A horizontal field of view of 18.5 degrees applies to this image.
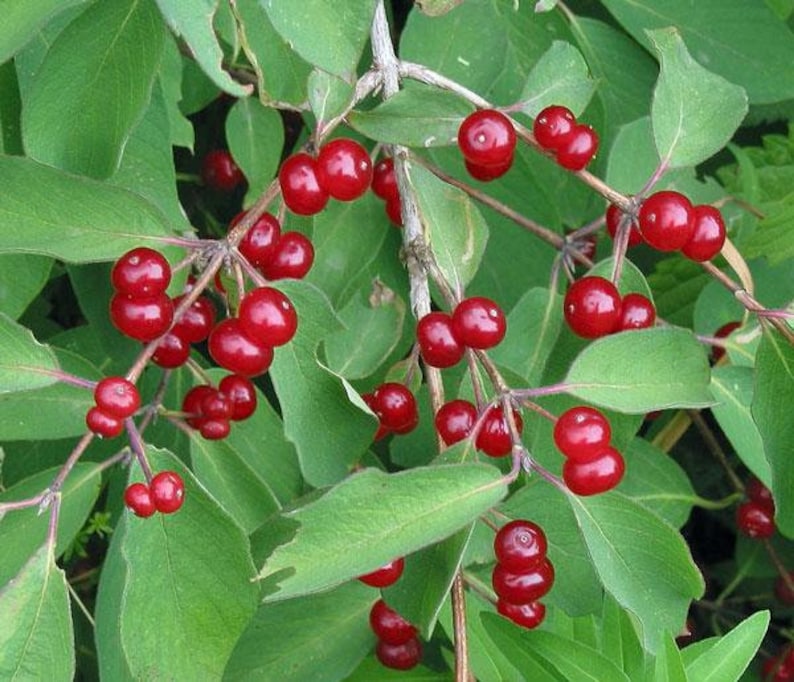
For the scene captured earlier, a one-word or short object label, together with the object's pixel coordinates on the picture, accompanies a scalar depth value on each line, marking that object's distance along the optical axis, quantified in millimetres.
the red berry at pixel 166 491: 319
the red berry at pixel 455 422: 325
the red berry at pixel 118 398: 313
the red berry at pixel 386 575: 326
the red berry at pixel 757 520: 437
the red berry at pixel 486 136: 328
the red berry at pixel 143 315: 313
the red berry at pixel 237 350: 316
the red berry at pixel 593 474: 316
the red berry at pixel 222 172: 434
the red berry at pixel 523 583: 328
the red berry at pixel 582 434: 317
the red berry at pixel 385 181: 370
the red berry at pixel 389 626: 369
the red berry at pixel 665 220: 327
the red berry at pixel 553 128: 330
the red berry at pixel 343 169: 323
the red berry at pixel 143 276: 313
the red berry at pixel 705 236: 335
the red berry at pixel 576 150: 330
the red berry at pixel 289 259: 333
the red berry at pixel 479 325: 320
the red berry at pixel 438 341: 323
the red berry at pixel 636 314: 337
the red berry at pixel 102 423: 314
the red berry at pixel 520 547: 324
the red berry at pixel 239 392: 350
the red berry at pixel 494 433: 322
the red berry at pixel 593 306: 332
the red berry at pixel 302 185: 322
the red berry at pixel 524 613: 345
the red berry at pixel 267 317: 313
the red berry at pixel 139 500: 318
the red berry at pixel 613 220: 348
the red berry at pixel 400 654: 377
